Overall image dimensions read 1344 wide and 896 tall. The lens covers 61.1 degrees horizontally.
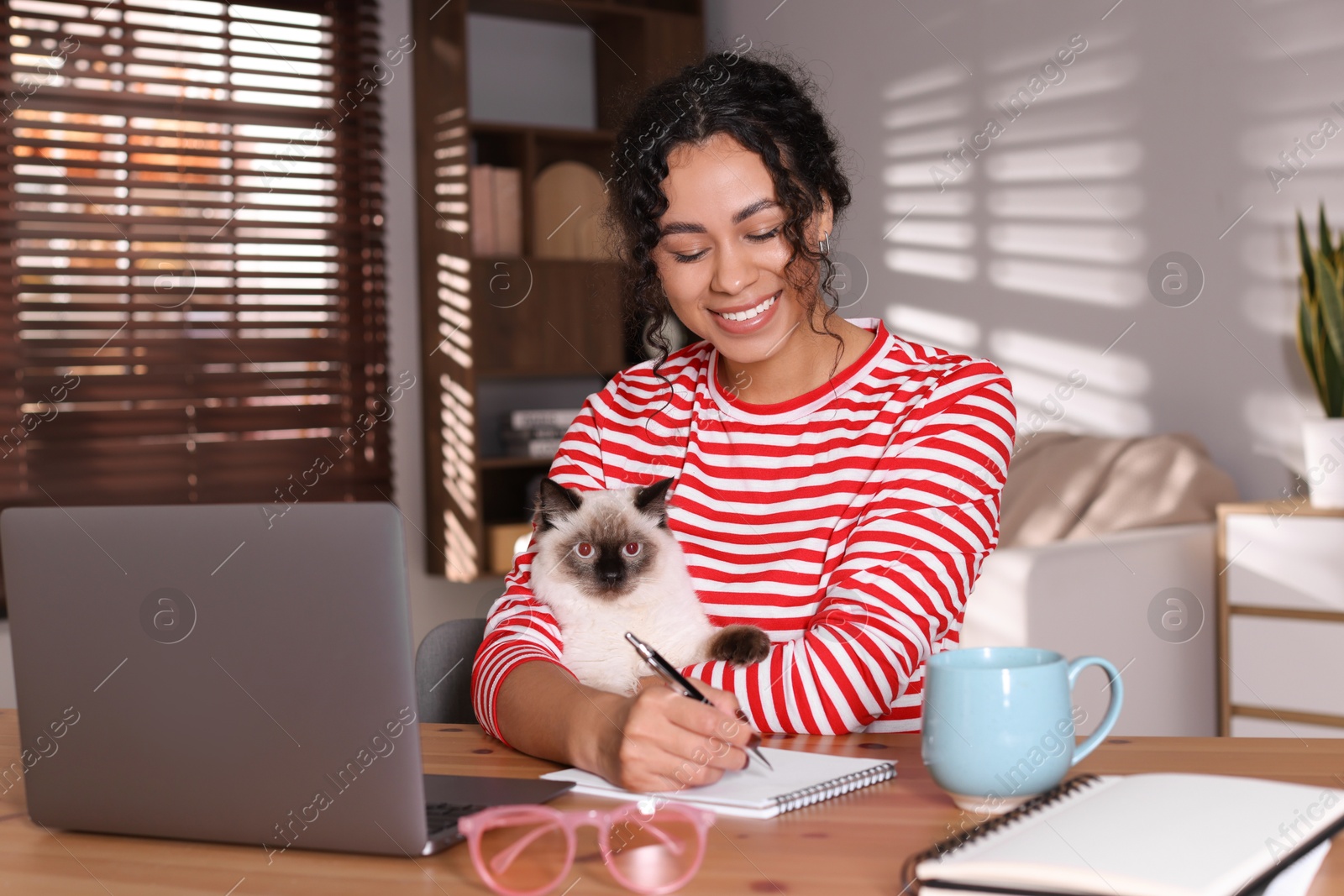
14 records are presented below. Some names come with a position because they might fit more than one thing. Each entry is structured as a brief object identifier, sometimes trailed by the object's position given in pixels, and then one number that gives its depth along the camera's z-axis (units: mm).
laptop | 747
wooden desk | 728
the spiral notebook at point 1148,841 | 621
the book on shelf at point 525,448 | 4086
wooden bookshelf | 3941
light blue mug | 801
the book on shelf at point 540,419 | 4105
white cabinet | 2543
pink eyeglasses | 729
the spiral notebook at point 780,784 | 854
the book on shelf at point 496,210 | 3963
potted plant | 2615
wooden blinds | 3469
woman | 1182
